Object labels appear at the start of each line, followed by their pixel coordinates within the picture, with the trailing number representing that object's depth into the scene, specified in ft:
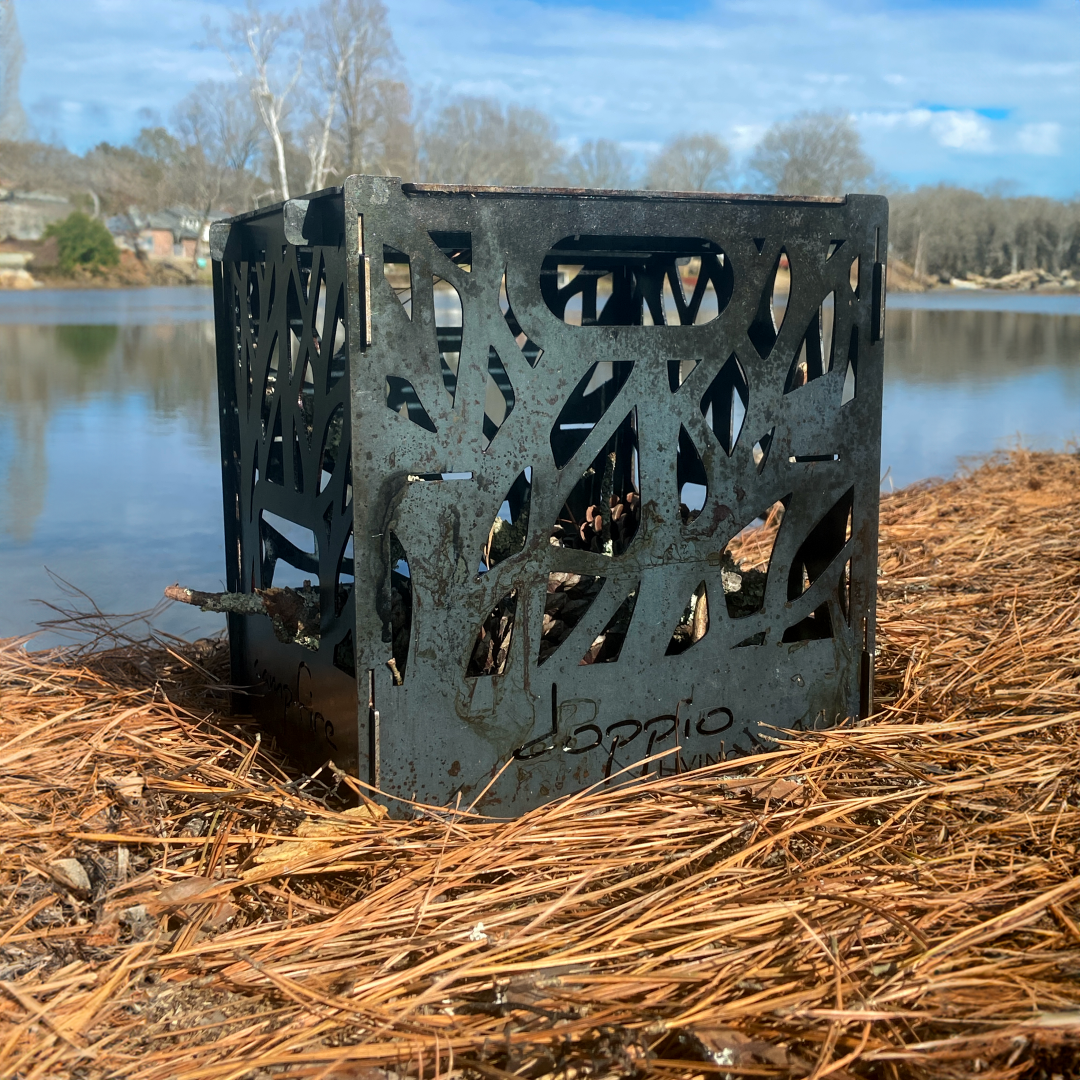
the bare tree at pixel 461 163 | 153.28
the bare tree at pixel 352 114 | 119.85
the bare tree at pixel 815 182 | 170.81
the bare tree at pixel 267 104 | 110.83
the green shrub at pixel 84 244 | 141.79
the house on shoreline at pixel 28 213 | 162.40
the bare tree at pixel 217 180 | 163.73
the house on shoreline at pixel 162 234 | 167.47
